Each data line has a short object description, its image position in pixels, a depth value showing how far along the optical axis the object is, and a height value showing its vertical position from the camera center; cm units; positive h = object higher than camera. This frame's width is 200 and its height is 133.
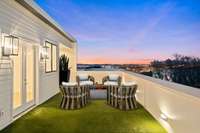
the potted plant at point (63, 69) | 573 -15
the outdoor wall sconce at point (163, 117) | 212 -101
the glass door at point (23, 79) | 283 -35
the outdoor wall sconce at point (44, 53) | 378 +48
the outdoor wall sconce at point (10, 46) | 235 +45
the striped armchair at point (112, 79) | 469 -58
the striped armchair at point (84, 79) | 480 -58
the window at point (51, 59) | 427 +30
